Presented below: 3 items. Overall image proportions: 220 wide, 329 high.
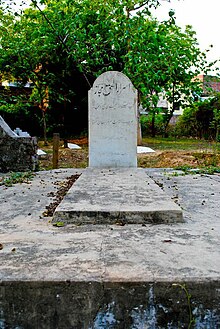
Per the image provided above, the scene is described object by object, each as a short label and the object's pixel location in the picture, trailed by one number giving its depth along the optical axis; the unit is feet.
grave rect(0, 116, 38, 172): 19.15
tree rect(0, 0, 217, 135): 25.26
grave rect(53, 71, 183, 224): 8.04
